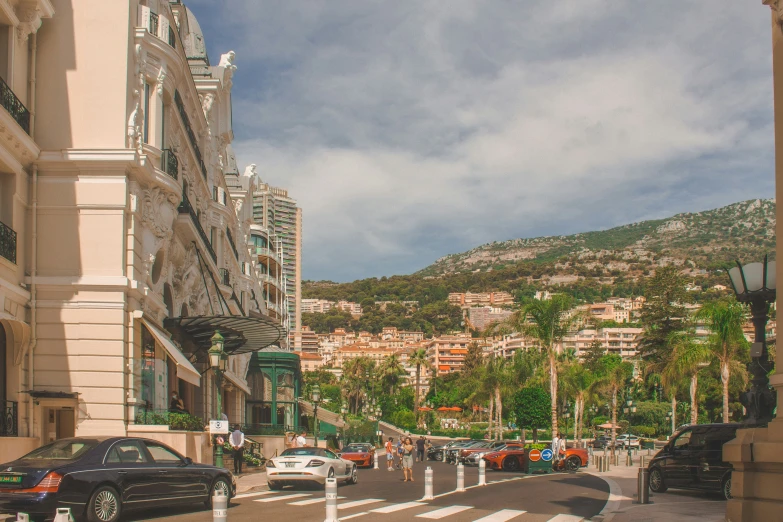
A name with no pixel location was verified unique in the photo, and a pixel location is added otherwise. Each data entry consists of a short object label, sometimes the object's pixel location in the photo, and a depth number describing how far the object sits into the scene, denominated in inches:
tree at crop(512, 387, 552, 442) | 2015.3
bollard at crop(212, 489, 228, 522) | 335.3
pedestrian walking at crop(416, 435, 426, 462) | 1714.1
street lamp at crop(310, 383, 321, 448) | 1596.0
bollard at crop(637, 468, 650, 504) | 670.5
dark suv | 730.8
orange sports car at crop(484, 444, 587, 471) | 1360.7
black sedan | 466.3
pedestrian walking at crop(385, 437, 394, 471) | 1369.1
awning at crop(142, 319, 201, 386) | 911.0
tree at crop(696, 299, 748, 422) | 1598.2
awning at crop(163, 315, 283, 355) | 1063.6
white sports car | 803.4
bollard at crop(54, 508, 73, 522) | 328.8
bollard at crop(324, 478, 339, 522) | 396.1
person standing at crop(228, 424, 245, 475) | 1022.1
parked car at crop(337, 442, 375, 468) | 1418.6
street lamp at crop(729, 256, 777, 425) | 500.1
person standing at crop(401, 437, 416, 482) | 997.2
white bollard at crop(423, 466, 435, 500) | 700.6
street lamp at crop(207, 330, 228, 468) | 903.7
